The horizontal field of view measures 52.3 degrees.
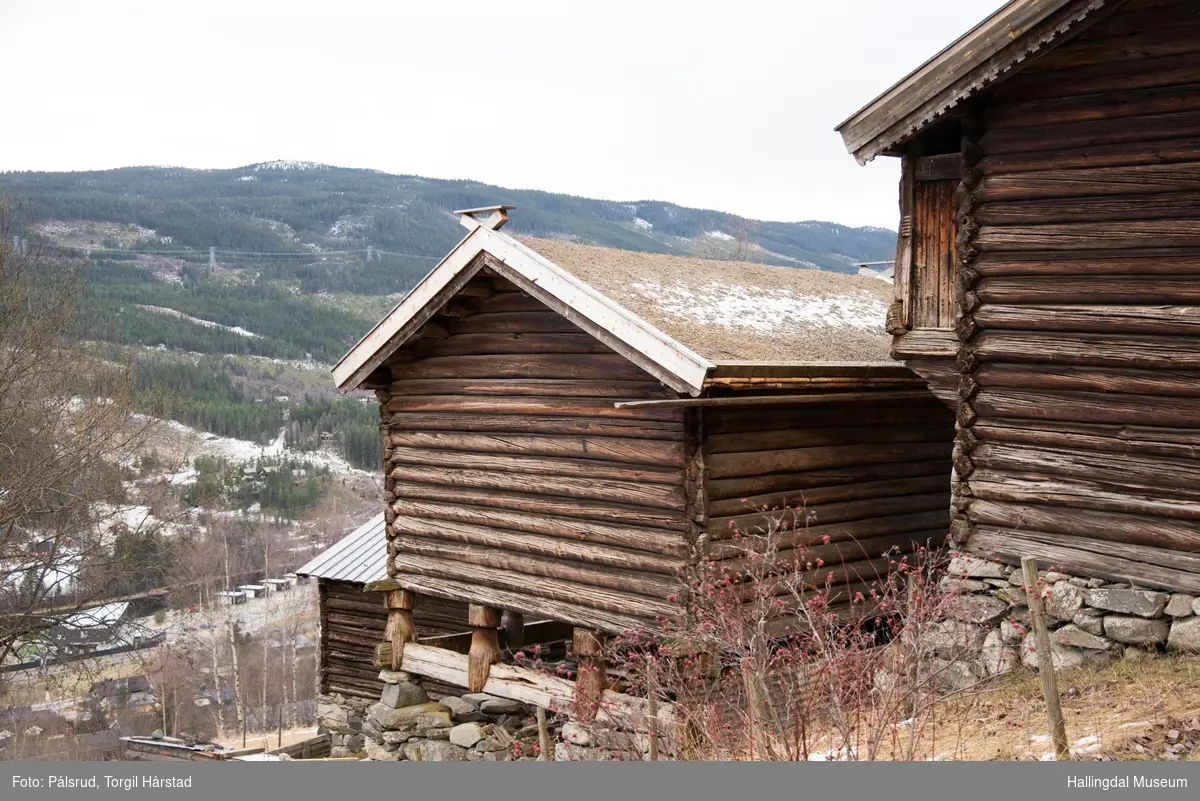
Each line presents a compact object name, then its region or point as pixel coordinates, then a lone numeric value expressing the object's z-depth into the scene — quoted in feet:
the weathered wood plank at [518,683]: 36.87
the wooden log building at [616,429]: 36.76
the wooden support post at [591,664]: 39.16
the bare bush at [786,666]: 24.08
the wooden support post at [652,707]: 27.12
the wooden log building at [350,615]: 68.03
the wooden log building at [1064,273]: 29.78
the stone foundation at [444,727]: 44.55
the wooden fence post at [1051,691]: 23.90
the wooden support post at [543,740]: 33.14
